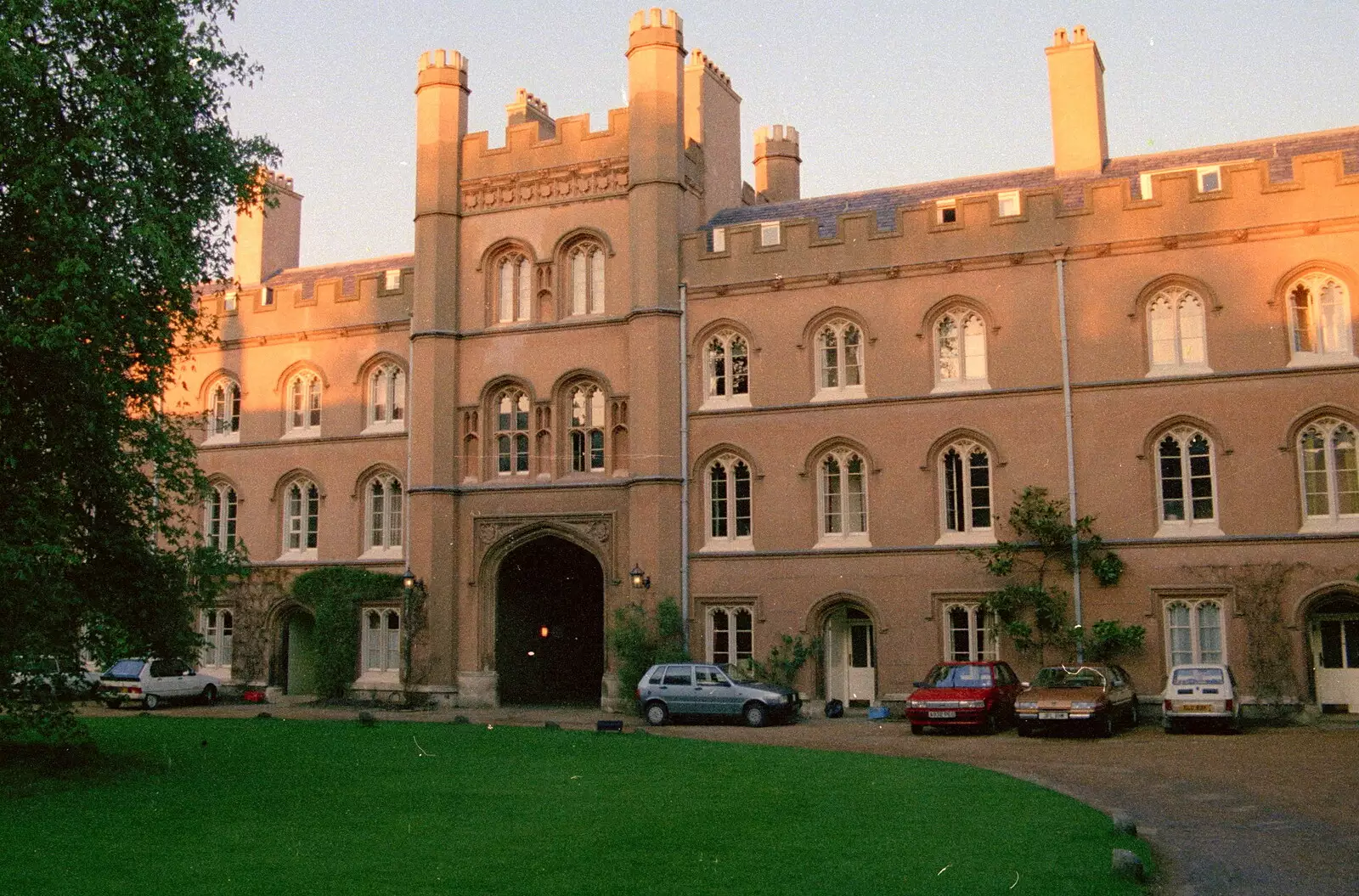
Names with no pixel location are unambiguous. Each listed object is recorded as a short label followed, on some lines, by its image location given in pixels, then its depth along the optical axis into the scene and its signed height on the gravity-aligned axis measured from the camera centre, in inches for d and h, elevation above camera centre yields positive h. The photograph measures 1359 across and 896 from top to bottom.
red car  923.4 -57.2
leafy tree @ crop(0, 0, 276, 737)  589.6 +158.7
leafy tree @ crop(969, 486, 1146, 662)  1007.6 +38.3
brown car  874.8 -57.1
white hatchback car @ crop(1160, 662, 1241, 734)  889.5 -57.2
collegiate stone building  997.2 +195.2
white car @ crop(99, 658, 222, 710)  1232.8 -51.6
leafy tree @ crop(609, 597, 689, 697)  1109.1 -15.5
